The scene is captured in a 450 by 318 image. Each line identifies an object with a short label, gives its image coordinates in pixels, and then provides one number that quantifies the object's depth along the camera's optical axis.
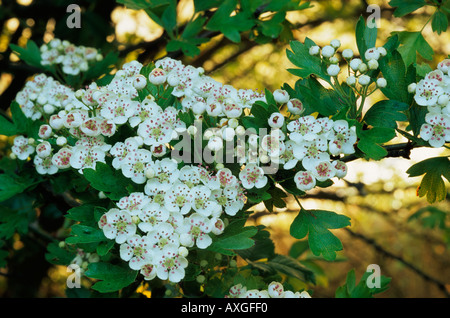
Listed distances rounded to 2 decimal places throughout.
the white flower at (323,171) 0.36
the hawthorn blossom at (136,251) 0.35
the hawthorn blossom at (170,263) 0.34
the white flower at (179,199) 0.35
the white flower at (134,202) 0.35
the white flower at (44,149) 0.39
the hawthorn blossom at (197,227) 0.35
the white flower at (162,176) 0.35
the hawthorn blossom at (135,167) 0.36
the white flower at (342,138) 0.36
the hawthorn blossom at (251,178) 0.36
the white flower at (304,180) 0.36
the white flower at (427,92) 0.36
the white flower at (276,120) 0.36
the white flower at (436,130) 0.36
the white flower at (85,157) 0.37
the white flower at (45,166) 0.41
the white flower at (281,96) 0.38
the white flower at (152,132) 0.36
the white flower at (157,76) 0.38
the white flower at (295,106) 0.38
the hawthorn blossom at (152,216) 0.35
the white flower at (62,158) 0.38
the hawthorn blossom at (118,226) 0.35
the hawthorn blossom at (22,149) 0.43
